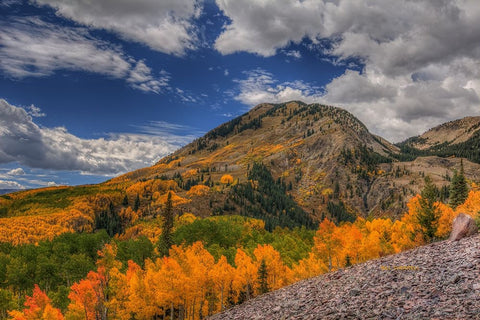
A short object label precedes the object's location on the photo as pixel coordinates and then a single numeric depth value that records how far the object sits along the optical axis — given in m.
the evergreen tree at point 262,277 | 55.38
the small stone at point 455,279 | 20.70
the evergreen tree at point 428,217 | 52.09
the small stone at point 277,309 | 31.45
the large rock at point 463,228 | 35.34
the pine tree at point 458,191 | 81.62
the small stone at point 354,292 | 24.97
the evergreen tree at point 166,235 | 84.06
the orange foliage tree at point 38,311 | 42.81
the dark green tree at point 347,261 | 65.22
